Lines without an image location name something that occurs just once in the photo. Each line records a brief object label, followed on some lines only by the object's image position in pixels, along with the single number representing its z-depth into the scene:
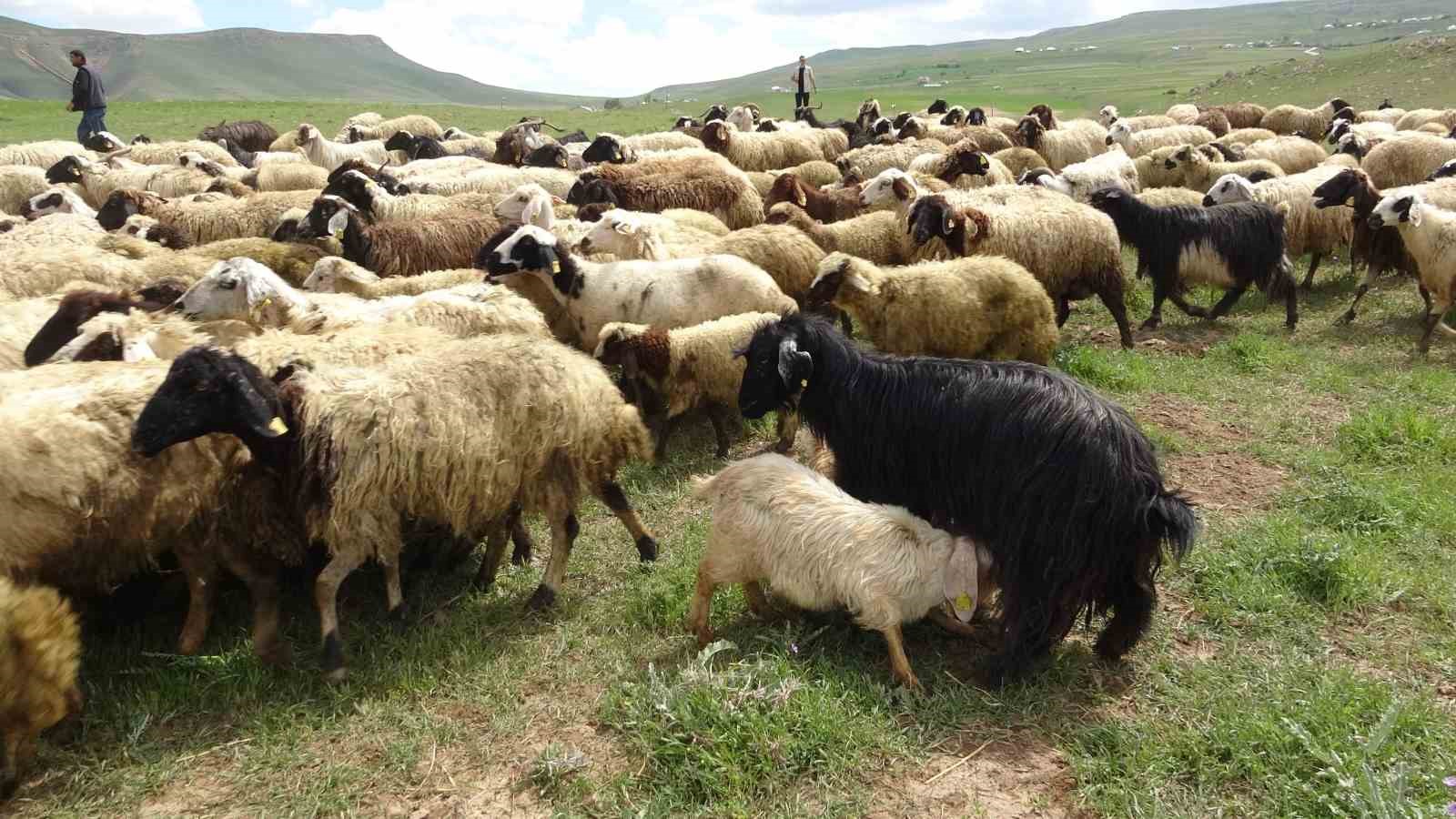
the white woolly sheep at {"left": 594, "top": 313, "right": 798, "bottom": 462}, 6.70
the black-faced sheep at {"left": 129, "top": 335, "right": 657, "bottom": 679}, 4.13
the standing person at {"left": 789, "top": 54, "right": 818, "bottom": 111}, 24.85
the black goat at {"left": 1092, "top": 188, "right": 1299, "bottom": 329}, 9.84
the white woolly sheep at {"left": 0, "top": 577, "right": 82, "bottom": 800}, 3.47
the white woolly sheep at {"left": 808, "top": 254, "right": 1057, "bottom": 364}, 7.34
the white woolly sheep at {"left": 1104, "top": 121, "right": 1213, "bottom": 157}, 18.30
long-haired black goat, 3.96
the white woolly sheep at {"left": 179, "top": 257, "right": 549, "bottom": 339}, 6.38
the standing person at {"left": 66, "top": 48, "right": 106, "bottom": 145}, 18.03
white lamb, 4.05
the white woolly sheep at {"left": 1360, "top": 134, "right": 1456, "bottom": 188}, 13.58
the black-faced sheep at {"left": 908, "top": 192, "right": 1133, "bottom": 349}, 9.01
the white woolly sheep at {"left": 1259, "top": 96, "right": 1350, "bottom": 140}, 21.64
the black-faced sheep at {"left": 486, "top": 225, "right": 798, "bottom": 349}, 7.70
